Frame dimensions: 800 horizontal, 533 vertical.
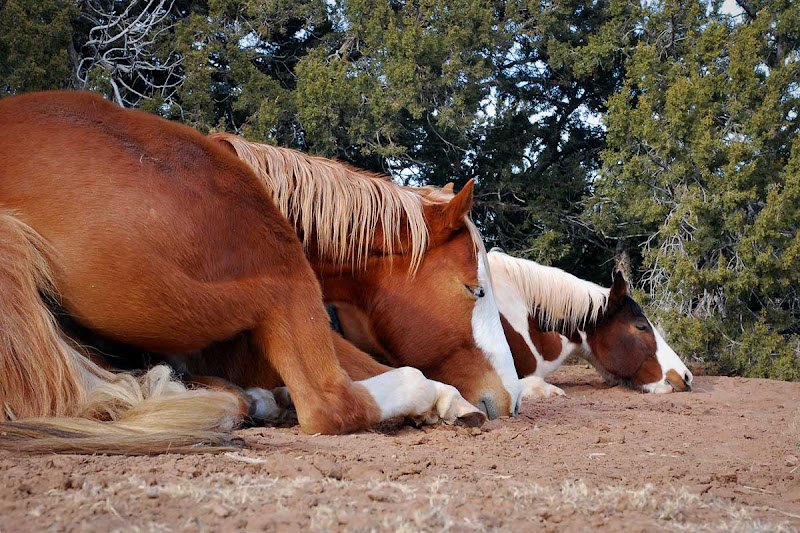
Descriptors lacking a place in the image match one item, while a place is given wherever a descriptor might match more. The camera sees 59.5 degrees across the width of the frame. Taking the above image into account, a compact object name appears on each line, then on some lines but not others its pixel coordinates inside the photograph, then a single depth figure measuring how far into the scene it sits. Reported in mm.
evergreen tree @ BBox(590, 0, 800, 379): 6641
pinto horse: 5551
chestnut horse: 2148
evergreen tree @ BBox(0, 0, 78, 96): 6410
